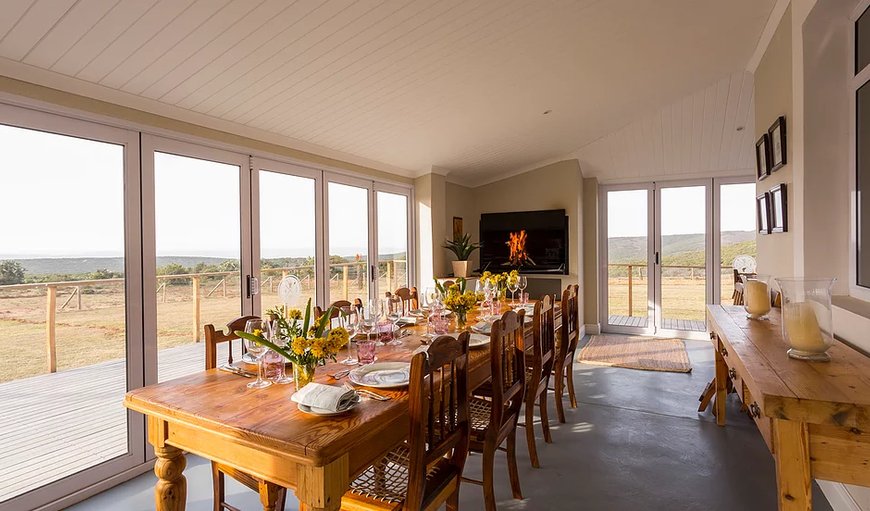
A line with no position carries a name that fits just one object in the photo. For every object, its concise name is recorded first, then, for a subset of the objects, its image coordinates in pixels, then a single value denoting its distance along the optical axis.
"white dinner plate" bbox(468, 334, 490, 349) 2.52
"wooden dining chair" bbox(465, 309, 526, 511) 2.13
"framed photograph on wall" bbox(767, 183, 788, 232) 2.94
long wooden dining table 1.36
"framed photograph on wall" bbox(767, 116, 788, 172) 2.92
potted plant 6.03
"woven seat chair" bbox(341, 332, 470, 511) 1.54
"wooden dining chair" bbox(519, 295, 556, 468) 2.78
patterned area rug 5.21
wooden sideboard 1.28
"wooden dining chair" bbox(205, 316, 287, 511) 2.20
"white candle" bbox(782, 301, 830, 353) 1.69
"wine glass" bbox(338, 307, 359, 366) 2.63
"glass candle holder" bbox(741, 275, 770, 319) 2.56
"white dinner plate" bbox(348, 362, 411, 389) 1.83
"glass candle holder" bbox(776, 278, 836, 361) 1.69
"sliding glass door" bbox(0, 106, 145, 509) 2.45
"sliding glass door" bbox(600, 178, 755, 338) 6.50
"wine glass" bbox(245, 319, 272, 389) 1.86
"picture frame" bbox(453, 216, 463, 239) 6.61
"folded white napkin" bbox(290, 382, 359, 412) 1.53
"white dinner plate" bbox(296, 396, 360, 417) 1.52
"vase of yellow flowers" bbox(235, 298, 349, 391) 1.70
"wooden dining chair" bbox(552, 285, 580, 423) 3.49
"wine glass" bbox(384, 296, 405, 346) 2.62
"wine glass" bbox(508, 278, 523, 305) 4.07
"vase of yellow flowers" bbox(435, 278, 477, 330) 3.07
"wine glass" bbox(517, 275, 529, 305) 4.13
